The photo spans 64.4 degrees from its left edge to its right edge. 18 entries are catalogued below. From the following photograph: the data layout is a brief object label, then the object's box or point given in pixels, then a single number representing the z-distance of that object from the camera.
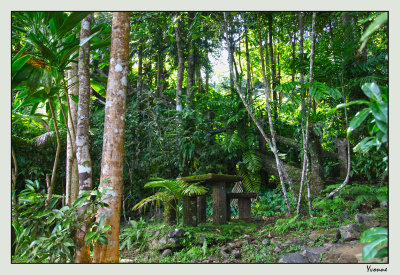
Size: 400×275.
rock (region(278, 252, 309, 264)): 3.07
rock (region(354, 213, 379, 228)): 3.57
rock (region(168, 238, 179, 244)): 4.15
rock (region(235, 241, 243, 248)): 3.98
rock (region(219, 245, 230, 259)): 3.74
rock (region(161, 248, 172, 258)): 4.06
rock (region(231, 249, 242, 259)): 3.69
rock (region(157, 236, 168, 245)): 4.22
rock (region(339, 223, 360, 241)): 3.39
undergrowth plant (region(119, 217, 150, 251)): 4.66
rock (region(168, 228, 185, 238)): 4.18
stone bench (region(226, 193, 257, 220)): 5.26
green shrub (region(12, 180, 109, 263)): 2.59
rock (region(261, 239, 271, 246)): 3.93
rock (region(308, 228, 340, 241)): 3.58
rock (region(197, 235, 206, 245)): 4.10
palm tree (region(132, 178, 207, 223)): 4.46
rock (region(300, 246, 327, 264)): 3.12
